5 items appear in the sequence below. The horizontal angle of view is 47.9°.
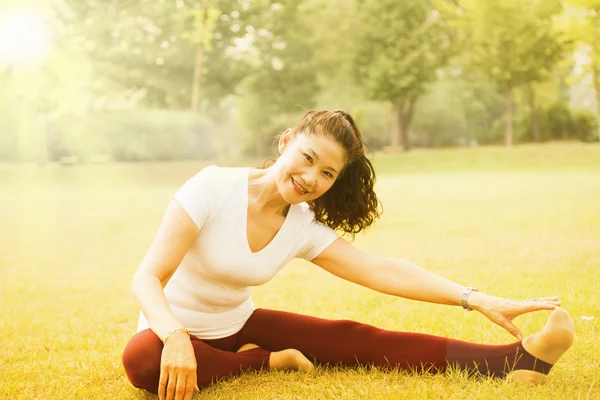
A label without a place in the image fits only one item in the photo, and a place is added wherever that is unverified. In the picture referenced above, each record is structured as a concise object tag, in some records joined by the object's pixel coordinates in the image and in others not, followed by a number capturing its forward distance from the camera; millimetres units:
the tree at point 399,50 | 18688
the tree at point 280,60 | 19172
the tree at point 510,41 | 16969
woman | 1924
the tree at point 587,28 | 14578
